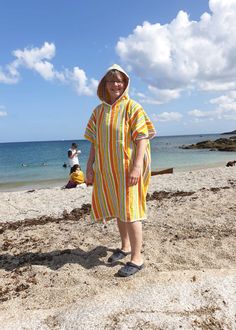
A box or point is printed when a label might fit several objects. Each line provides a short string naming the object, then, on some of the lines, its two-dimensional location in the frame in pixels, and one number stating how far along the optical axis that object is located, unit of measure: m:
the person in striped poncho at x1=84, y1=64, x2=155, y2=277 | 3.44
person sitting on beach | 11.20
